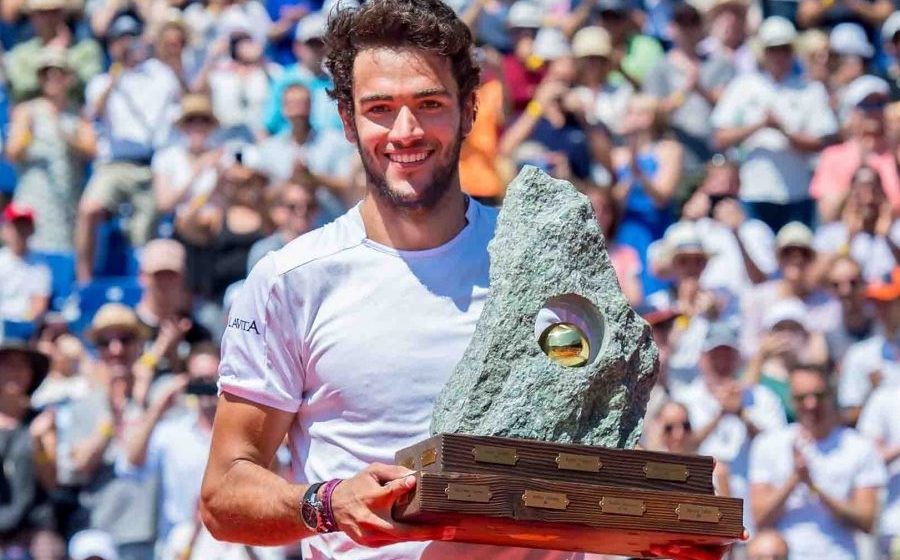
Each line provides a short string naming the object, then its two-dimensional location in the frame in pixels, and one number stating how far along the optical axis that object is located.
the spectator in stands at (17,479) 9.29
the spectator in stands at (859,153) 11.80
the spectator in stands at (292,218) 11.18
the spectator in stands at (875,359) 10.18
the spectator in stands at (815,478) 9.05
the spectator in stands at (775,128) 12.19
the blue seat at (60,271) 12.43
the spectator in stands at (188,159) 12.45
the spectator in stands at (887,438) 9.20
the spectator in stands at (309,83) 12.71
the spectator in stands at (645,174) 12.13
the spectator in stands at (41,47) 13.97
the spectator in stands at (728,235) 11.24
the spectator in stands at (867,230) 11.34
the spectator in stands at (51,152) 13.01
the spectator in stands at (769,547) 8.71
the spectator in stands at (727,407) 9.34
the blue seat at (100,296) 11.91
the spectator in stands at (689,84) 12.73
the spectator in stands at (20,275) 11.75
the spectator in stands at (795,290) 10.82
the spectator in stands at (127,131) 12.60
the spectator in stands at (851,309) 10.73
